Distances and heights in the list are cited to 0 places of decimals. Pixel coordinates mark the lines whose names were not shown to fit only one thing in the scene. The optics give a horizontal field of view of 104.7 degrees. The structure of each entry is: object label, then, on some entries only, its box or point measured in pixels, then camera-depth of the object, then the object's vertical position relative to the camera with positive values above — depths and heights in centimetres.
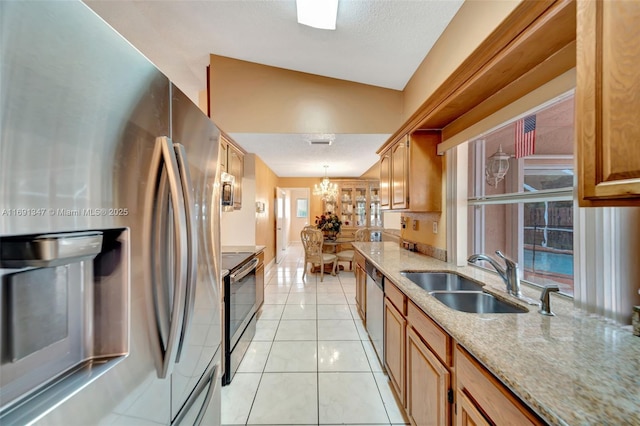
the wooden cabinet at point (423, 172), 230 +39
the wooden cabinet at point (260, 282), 287 -83
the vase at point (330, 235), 529 -46
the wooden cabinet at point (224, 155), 295 +71
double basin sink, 144 -53
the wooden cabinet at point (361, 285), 281 -86
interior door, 646 -27
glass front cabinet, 685 +25
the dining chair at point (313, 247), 473 -65
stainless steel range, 191 -82
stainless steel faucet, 137 -35
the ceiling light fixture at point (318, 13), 186 +158
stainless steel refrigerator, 44 -3
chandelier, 591 +60
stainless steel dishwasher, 205 -86
